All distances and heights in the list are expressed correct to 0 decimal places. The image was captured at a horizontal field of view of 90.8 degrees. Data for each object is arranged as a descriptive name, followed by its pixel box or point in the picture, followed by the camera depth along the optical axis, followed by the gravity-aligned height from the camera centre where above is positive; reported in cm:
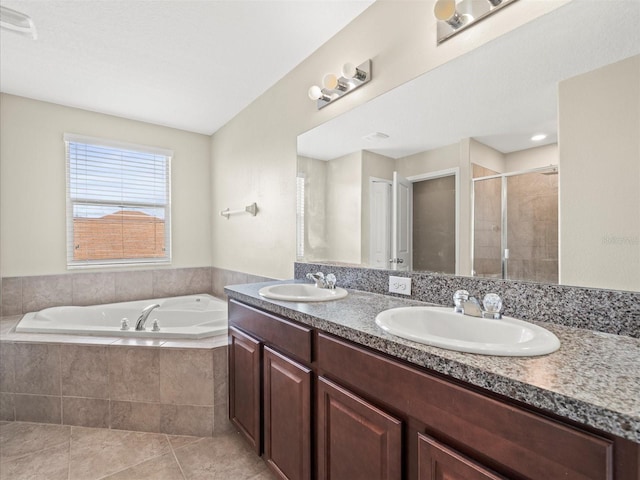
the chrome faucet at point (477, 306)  109 -24
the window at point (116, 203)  297 +39
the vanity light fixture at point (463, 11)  118 +88
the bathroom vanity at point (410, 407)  59 -43
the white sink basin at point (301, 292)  150 -28
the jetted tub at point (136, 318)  218 -64
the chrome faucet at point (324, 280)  181 -23
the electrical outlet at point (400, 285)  153 -22
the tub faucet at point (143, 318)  227 -56
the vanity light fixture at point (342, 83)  171 +90
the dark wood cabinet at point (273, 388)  130 -71
